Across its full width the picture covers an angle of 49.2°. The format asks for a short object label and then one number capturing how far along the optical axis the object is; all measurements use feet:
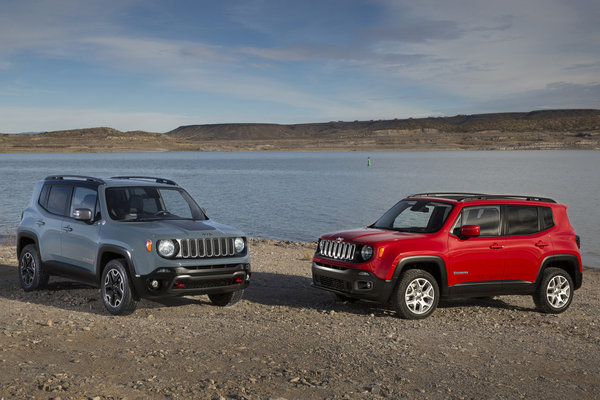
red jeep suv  30.09
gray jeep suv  28.40
